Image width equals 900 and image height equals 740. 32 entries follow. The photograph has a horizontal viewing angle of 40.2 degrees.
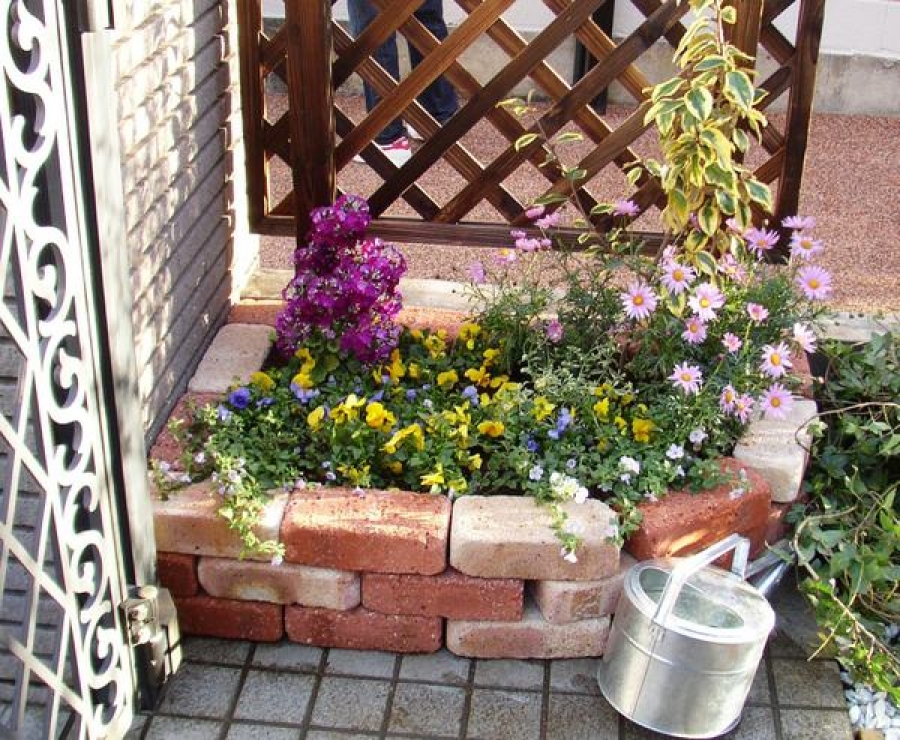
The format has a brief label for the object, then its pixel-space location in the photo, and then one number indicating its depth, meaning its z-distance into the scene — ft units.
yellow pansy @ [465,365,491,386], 10.45
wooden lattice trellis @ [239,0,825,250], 10.93
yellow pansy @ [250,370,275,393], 10.28
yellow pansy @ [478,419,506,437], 9.59
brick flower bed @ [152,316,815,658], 8.80
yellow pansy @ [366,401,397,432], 9.57
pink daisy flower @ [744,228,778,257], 10.38
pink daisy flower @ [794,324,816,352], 9.60
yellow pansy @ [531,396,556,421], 9.76
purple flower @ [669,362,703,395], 9.55
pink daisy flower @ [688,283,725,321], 9.66
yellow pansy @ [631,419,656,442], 9.68
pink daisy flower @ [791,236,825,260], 10.22
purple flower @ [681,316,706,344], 9.69
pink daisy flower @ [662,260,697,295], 9.70
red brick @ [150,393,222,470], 9.50
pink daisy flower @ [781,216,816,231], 10.36
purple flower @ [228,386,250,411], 9.97
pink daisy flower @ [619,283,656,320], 9.77
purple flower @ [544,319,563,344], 10.50
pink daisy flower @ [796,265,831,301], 10.09
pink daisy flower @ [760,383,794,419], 9.65
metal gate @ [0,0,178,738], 6.40
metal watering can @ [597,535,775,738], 8.22
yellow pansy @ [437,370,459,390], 10.42
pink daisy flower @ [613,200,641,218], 10.57
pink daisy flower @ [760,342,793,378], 9.63
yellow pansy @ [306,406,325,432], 9.59
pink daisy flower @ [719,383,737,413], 9.50
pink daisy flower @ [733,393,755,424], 9.53
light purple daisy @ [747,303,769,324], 9.80
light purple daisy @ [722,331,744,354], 9.68
